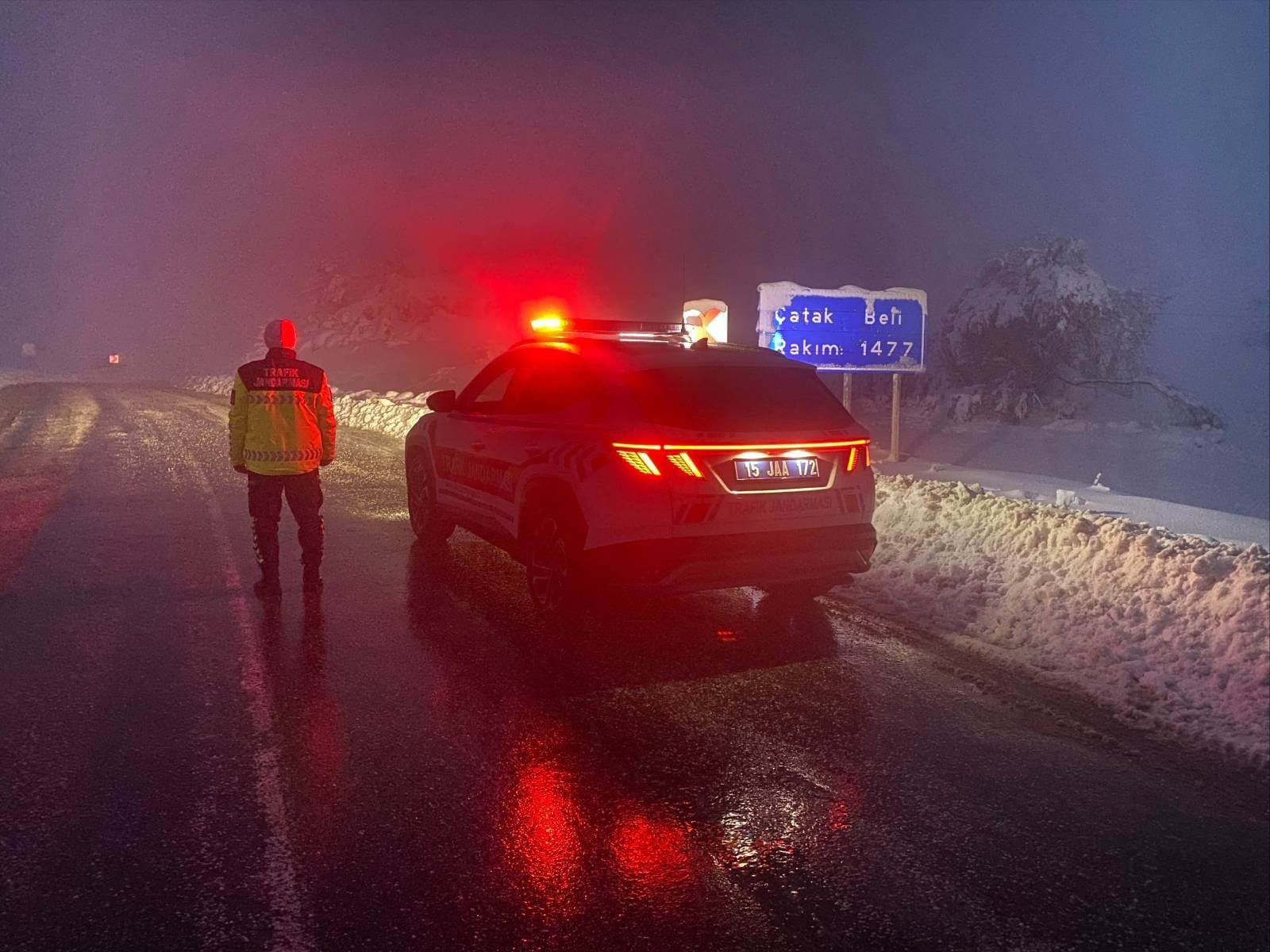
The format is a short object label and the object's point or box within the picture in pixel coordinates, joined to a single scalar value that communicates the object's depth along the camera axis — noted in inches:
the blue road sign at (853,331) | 517.3
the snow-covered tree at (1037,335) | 1296.8
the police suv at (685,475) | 222.7
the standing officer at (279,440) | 281.6
